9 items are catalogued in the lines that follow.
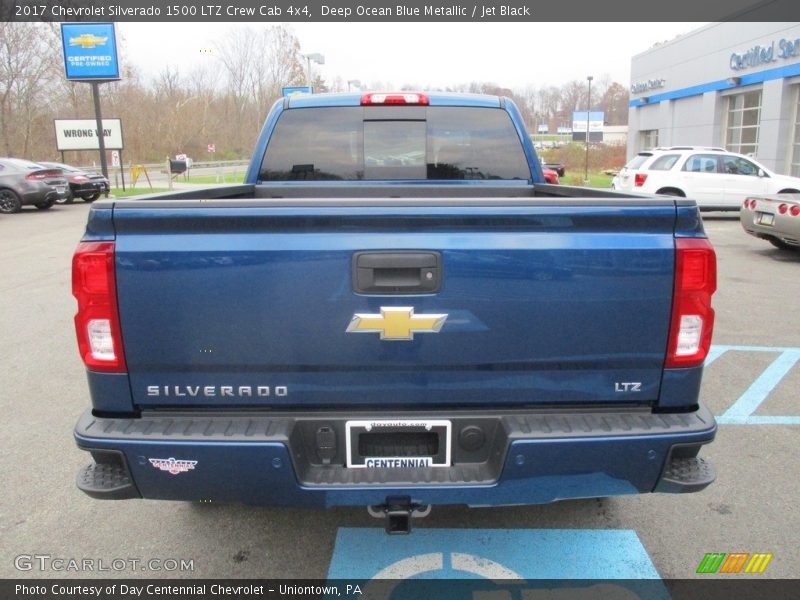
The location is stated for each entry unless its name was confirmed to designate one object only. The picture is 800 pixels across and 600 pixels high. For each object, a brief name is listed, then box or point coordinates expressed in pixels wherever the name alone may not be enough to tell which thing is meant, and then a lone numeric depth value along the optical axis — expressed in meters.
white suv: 15.52
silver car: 9.92
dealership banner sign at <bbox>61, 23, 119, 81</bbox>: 26.16
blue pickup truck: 2.17
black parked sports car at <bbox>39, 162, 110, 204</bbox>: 21.52
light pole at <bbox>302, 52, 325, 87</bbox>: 39.31
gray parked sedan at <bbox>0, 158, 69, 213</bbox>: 18.59
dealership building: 22.41
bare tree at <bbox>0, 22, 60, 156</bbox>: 37.66
